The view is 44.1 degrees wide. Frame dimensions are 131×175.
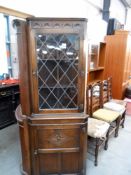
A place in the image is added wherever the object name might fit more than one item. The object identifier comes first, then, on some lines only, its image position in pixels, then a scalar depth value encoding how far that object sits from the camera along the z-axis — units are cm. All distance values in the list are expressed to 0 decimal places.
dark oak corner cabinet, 151
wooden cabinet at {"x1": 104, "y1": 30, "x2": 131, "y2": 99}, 406
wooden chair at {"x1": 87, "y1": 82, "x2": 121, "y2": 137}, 268
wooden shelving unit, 389
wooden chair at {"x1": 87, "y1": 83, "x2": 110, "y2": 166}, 216
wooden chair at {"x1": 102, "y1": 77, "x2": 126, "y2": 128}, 313
